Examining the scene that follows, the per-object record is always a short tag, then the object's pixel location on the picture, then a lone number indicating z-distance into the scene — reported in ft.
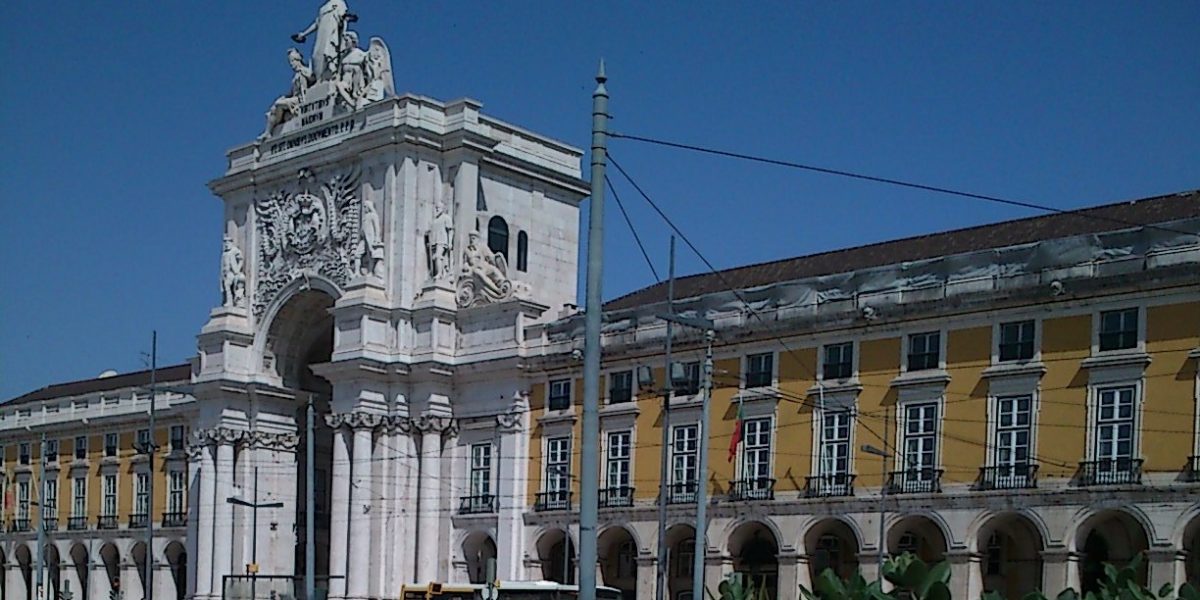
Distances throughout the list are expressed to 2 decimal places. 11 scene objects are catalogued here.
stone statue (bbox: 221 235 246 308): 219.00
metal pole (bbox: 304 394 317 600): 161.58
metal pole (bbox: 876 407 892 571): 150.00
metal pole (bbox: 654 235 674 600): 127.24
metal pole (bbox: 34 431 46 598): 220.84
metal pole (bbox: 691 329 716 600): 119.03
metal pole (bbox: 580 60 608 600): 63.41
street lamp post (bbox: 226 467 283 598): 191.62
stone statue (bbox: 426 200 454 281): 197.57
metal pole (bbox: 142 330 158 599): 191.21
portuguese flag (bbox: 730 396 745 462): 160.04
